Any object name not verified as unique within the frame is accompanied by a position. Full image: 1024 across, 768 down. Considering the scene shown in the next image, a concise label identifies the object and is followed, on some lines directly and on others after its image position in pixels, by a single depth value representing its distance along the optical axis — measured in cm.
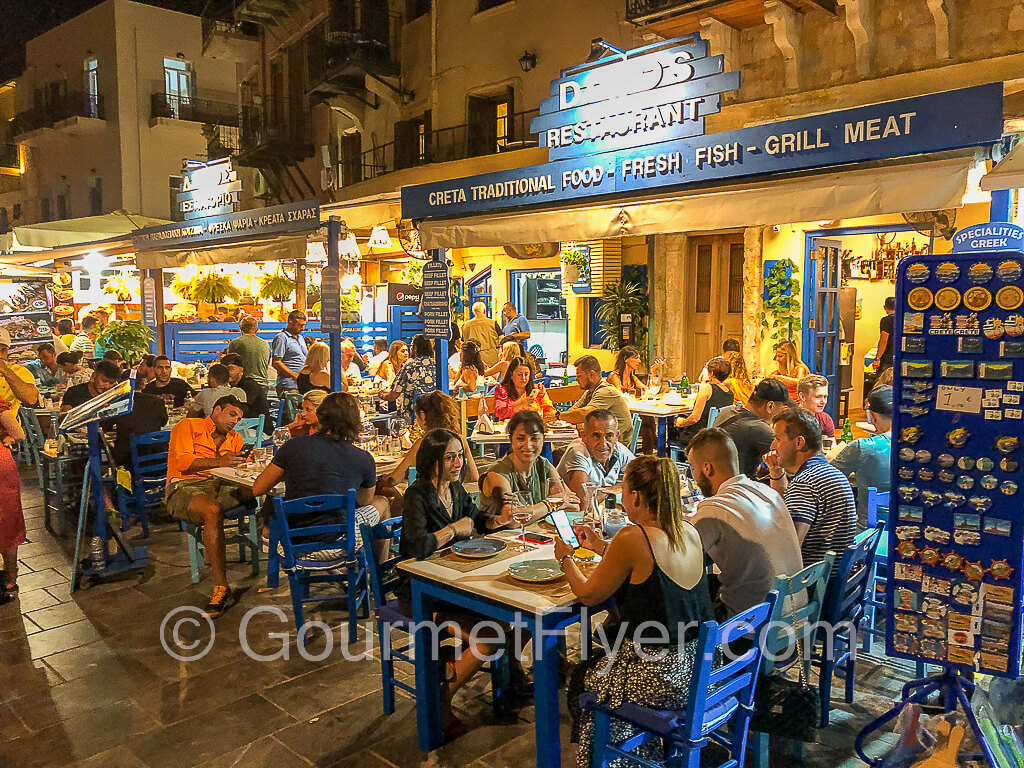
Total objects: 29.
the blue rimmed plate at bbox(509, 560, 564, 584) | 340
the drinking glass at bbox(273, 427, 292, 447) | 622
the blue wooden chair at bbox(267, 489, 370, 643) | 473
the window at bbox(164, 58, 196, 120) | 2566
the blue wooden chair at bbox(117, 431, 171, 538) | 679
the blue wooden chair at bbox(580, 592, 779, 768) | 274
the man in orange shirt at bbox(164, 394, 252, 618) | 545
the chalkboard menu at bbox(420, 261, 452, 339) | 754
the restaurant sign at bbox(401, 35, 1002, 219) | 406
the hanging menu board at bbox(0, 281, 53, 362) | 1197
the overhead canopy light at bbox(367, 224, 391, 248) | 976
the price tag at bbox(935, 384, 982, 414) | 335
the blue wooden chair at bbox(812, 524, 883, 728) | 369
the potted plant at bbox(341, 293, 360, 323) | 882
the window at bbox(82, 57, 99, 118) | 2556
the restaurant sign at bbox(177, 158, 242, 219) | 1121
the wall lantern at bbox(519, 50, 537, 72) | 1447
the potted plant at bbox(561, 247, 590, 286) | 1364
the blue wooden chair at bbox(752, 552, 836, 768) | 322
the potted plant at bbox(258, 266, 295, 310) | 1588
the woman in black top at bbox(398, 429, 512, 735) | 382
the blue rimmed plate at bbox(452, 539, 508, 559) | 376
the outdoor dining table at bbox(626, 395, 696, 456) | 825
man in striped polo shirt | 390
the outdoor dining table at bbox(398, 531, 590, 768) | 316
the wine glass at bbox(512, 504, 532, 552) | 426
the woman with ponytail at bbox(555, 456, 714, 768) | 297
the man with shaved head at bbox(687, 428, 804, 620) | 337
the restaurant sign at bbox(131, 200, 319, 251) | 881
